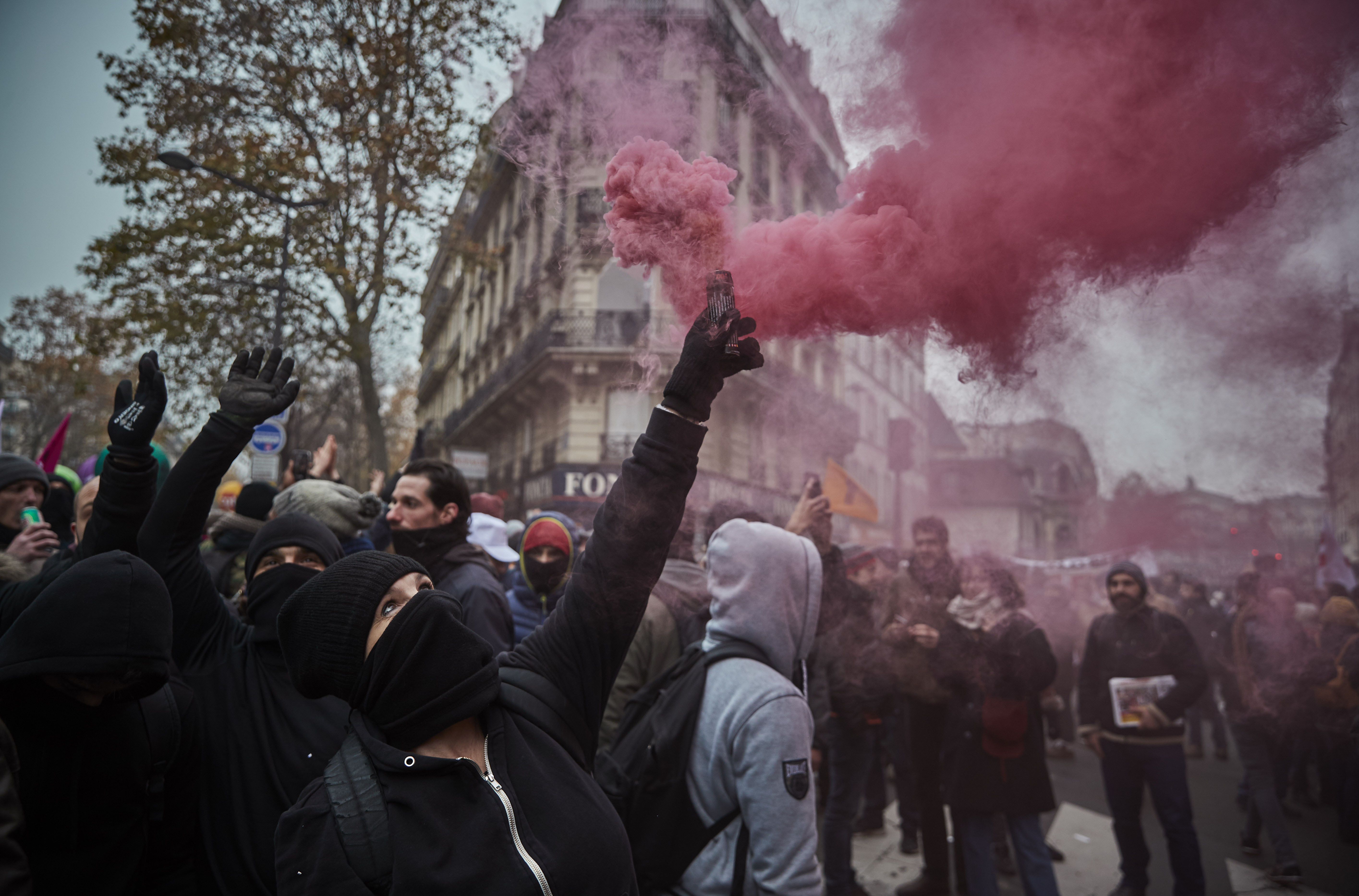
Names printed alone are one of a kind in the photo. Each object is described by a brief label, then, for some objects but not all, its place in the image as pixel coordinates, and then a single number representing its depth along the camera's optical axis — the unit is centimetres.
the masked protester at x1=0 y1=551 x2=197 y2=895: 175
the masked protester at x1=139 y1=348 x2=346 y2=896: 197
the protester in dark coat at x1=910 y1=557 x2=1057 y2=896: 408
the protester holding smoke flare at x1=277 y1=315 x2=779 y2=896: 131
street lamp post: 1107
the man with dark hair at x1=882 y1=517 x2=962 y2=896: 455
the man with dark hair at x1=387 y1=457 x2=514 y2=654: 298
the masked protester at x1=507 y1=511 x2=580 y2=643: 425
